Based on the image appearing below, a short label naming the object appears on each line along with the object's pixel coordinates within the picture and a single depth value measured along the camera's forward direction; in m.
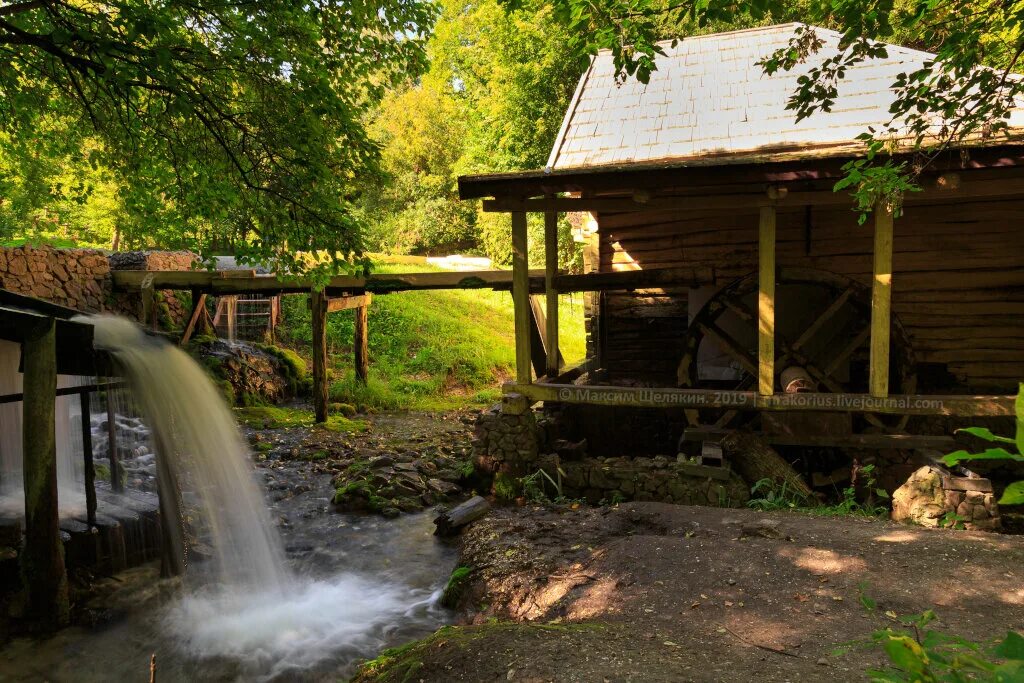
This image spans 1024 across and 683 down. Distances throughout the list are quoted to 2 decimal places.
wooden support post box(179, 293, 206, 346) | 13.51
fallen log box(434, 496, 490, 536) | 6.64
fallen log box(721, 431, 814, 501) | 7.04
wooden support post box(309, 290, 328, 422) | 12.13
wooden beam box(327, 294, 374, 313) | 12.45
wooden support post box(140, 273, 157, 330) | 13.33
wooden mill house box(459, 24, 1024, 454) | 6.66
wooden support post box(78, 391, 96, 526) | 5.23
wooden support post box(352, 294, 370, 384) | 14.51
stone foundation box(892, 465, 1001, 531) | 5.66
